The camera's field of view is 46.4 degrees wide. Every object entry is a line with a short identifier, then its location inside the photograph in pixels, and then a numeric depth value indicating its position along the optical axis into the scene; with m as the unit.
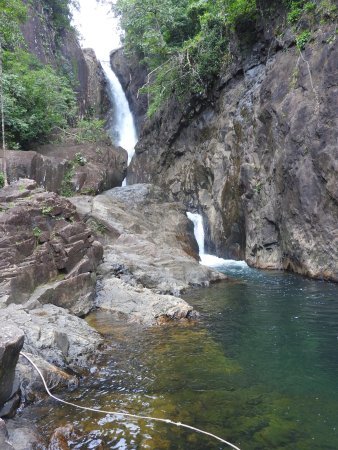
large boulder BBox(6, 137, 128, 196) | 18.77
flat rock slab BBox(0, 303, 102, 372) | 7.10
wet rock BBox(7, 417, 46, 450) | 4.62
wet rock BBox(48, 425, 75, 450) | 4.74
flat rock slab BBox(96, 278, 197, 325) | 9.96
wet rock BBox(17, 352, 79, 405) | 5.92
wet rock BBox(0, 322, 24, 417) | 5.12
